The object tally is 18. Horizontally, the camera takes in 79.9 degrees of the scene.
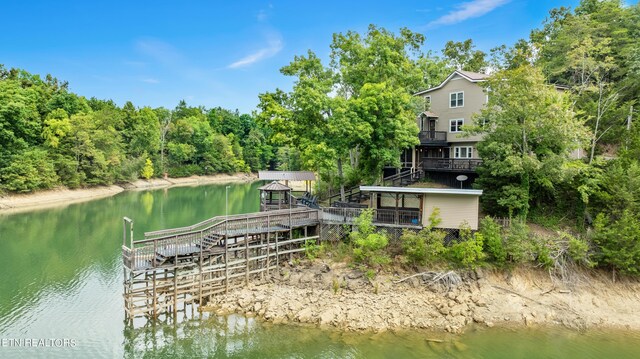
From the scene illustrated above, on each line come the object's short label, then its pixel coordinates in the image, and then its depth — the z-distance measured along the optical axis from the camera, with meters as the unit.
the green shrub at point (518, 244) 19.70
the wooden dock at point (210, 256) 18.39
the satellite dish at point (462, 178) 26.08
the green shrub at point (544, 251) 19.64
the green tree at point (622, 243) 19.00
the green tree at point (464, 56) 49.12
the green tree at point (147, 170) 76.94
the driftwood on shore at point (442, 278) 19.57
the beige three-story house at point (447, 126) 30.03
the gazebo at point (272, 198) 25.83
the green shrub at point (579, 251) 19.70
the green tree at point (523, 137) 21.19
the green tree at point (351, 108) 26.72
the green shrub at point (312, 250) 22.44
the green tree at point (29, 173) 47.53
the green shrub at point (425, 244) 20.11
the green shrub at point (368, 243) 20.70
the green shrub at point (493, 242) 19.92
